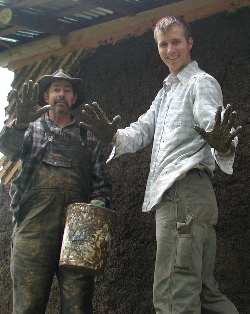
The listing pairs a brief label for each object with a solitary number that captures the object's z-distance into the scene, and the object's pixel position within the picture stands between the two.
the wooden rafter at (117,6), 3.29
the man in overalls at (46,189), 2.39
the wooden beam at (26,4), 3.26
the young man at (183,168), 1.89
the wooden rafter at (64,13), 3.52
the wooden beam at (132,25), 3.42
